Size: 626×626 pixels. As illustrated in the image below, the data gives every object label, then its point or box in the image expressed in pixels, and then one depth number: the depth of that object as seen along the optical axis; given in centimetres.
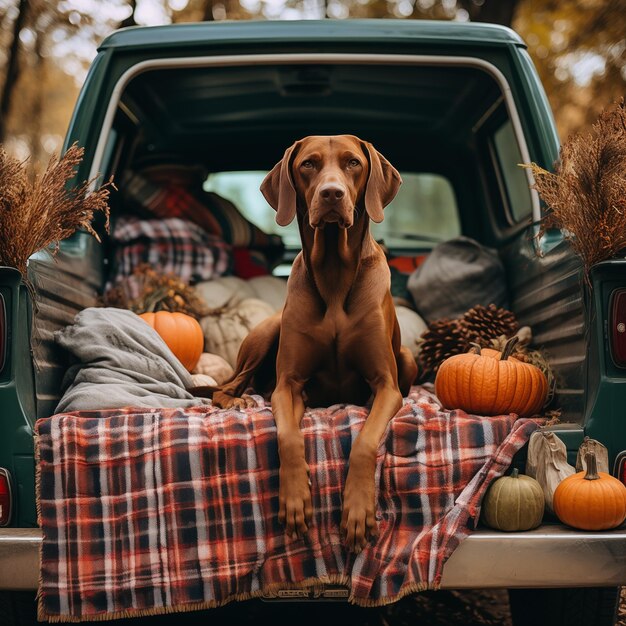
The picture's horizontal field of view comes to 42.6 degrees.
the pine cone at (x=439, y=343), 405
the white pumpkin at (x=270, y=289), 493
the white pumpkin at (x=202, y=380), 397
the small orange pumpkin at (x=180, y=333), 411
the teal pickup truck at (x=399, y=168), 262
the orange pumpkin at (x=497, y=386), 318
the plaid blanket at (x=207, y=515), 259
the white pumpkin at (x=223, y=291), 477
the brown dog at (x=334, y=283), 320
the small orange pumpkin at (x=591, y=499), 256
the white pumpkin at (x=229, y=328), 450
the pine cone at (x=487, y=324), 389
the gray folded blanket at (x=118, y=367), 300
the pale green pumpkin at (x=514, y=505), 260
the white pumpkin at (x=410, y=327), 451
